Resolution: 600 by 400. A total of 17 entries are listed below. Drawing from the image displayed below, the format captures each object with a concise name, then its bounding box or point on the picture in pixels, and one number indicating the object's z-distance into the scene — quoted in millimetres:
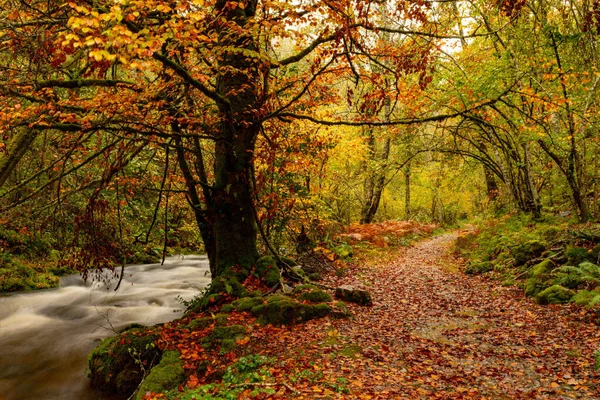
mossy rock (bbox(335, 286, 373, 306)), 8211
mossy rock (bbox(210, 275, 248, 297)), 8094
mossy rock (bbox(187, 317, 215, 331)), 6891
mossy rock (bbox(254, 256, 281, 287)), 8656
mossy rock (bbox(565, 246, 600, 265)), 8198
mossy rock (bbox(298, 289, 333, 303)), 7659
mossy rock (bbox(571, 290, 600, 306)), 6852
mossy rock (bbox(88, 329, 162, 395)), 6559
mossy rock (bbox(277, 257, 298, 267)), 9805
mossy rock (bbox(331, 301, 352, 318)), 7200
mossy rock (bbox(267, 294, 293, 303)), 7373
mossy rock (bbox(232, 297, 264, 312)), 7434
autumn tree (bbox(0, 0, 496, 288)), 5664
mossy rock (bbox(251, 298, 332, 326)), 6910
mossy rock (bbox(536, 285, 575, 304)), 7445
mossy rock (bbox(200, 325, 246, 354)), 6078
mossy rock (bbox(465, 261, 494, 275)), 11246
